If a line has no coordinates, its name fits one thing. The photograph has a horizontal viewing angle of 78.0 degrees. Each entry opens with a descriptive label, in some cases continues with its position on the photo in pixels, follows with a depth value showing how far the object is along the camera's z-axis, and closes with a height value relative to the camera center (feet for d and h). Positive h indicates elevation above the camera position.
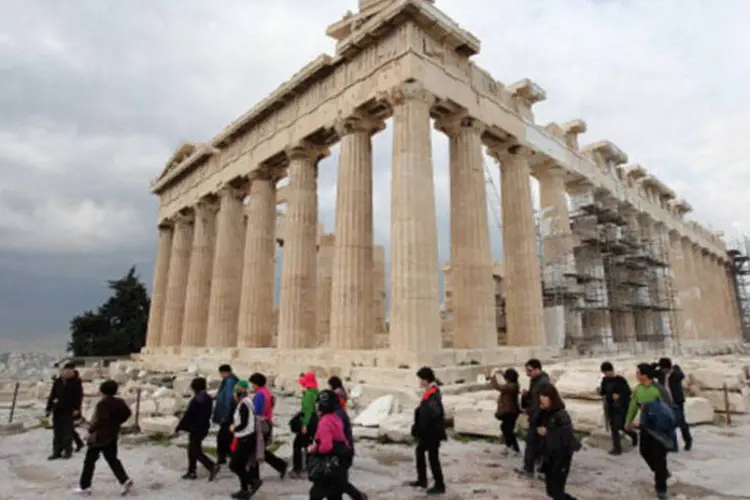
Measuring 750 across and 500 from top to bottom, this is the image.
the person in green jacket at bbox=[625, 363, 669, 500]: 17.44 -4.18
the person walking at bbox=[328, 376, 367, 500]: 15.30 -3.32
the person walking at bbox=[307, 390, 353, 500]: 14.21 -3.59
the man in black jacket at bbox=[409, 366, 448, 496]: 18.11 -3.76
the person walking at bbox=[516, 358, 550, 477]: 20.22 -4.12
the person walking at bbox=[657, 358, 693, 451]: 25.64 -2.49
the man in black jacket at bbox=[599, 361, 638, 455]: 23.70 -3.14
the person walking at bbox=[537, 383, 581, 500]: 15.94 -3.59
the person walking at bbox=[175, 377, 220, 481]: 20.06 -3.77
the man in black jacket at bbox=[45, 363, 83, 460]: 24.56 -3.64
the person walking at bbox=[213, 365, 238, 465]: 21.04 -3.38
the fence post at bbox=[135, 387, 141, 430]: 29.44 -4.87
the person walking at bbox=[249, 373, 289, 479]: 19.01 -3.02
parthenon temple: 48.47 +15.91
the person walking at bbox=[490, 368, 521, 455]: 23.44 -3.49
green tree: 123.85 +3.98
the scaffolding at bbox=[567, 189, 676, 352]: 72.49 +9.52
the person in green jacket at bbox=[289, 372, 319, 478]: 20.01 -3.56
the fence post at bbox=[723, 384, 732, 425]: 30.96 -4.55
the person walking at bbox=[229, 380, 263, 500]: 17.72 -4.23
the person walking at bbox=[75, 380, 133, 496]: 18.10 -3.94
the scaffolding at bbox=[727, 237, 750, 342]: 153.99 +19.37
